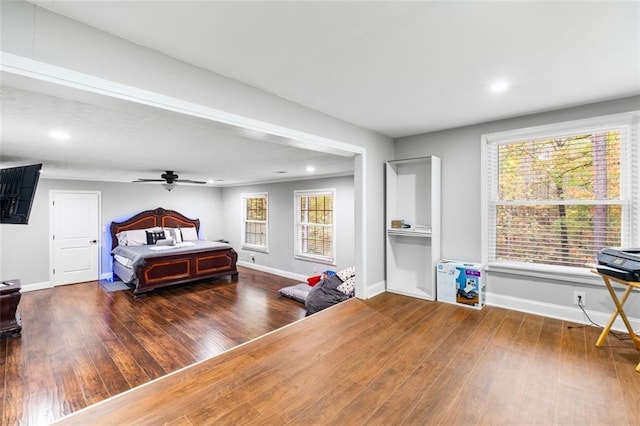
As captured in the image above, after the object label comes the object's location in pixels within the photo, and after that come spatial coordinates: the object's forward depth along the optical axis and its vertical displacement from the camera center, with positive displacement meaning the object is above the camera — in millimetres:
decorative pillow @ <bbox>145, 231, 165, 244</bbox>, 7348 -630
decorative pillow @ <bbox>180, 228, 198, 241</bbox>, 8172 -644
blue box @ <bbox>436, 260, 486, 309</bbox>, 3418 -879
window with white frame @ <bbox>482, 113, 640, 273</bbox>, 2880 +207
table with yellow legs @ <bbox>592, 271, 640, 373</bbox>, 2395 -914
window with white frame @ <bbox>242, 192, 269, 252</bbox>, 8383 -302
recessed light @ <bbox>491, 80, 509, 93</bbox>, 2422 +1093
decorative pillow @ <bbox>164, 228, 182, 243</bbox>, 7722 -592
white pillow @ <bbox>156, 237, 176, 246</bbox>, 6980 -737
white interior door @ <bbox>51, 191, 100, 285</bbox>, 6477 -565
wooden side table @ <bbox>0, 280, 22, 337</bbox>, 3631 -1245
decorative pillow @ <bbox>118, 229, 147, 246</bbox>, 7141 -638
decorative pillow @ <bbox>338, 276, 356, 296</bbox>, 4316 -1148
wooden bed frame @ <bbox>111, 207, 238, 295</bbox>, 5711 -1120
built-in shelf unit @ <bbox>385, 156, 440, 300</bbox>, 3891 -165
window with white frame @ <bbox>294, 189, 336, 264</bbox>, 6882 -340
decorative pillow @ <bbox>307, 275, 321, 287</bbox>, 5890 -1423
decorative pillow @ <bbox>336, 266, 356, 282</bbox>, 4533 -1008
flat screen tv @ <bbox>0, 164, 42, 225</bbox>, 3176 +223
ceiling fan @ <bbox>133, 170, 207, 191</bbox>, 5728 +677
